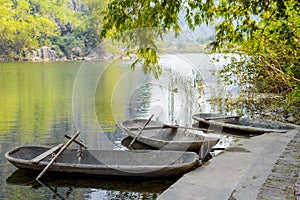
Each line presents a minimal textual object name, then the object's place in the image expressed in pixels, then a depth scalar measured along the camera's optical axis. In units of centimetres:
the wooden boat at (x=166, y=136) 649
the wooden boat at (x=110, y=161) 529
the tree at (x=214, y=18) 438
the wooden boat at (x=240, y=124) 756
